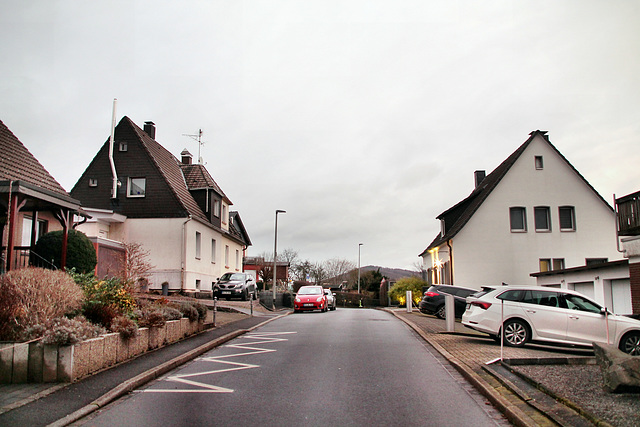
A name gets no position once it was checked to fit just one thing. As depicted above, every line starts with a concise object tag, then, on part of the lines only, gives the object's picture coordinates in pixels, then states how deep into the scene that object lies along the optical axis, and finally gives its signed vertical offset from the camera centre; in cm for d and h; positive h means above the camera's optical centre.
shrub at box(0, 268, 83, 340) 866 -16
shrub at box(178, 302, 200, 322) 1455 -59
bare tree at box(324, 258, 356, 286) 11012 +351
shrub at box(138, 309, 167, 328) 1160 -63
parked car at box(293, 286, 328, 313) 3117 -69
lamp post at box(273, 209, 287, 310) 3372 +284
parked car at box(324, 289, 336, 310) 3571 -79
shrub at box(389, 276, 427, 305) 3503 -6
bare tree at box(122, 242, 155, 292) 1295 +60
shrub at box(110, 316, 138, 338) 1021 -71
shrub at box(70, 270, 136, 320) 1034 -20
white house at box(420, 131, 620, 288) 3141 +347
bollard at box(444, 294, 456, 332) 1659 -74
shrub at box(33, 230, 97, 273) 1570 +109
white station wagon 1292 -78
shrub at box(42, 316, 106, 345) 812 -64
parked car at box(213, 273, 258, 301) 3102 +5
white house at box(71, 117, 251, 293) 2884 +426
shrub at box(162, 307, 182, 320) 1334 -60
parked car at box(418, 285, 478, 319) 2330 -50
